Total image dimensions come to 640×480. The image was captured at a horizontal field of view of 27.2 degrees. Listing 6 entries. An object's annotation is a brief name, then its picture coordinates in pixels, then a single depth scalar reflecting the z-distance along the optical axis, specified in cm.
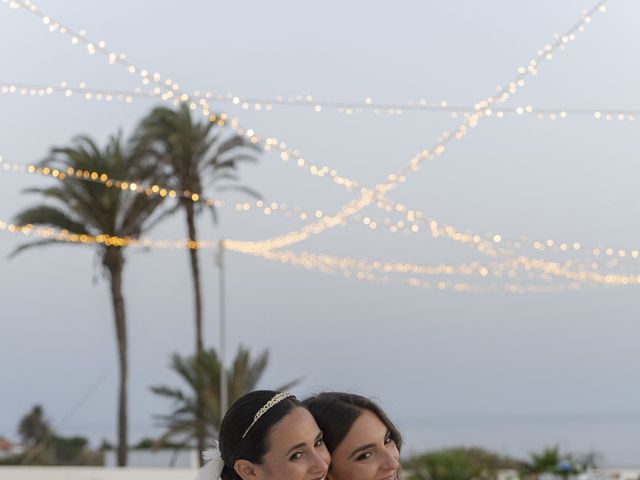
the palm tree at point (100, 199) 2245
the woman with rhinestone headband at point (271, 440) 259
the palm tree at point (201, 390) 2325
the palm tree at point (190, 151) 2336
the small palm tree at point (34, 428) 2688
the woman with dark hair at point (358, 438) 274
